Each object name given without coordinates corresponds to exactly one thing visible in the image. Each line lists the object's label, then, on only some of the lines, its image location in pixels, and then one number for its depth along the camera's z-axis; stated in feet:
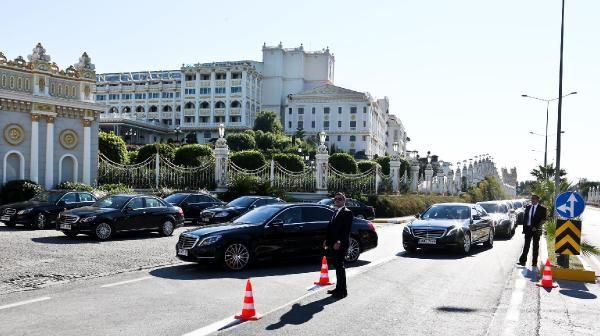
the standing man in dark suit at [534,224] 48.12
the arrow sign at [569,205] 43.32
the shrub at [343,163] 201.05
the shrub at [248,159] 173.99
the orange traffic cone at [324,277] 36.45
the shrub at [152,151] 165.30
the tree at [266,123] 389.39
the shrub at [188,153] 156.56
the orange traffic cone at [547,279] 38.52
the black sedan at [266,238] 40.78
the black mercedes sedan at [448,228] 54.08
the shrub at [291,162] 179.25
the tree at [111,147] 151.12
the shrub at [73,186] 89.76
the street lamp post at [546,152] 157.53
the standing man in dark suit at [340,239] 32.50
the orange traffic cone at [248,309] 26.86
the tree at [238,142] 325.91
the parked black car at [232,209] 73.41
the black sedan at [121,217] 56.85
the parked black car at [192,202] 82.69
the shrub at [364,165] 207.62
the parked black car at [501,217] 79.56
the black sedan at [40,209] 66.44
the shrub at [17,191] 81.25
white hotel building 434.30
